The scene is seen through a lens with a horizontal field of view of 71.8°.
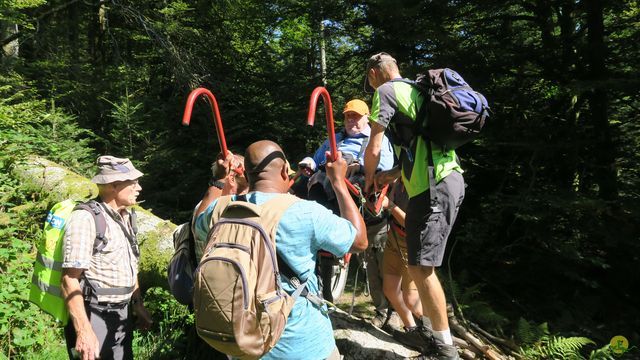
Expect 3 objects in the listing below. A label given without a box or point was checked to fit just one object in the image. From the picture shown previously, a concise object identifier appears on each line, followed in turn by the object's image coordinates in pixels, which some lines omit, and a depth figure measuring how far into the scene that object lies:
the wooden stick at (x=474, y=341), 3.84
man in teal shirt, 2.01
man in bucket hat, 2.81
